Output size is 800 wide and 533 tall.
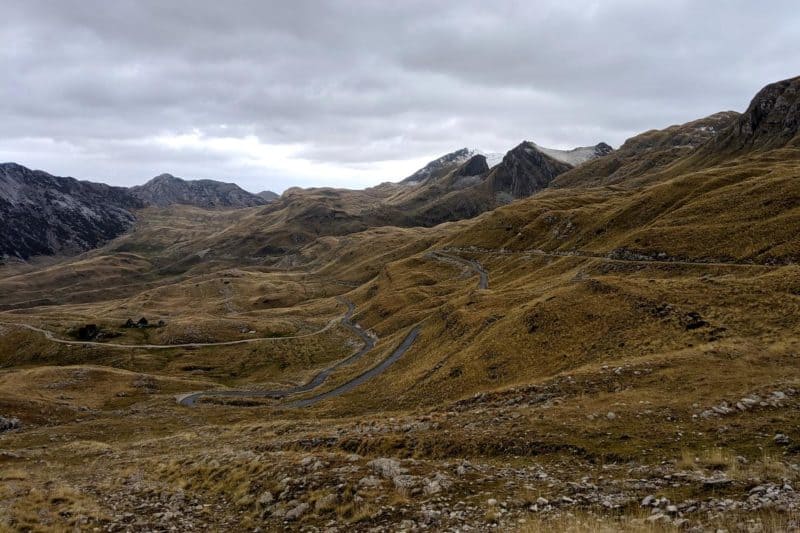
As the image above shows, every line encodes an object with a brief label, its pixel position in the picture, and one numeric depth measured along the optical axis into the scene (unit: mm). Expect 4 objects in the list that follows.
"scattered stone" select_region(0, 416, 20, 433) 59781
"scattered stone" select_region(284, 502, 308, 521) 17656
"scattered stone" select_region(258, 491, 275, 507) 19688
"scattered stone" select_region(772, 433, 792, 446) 18016
